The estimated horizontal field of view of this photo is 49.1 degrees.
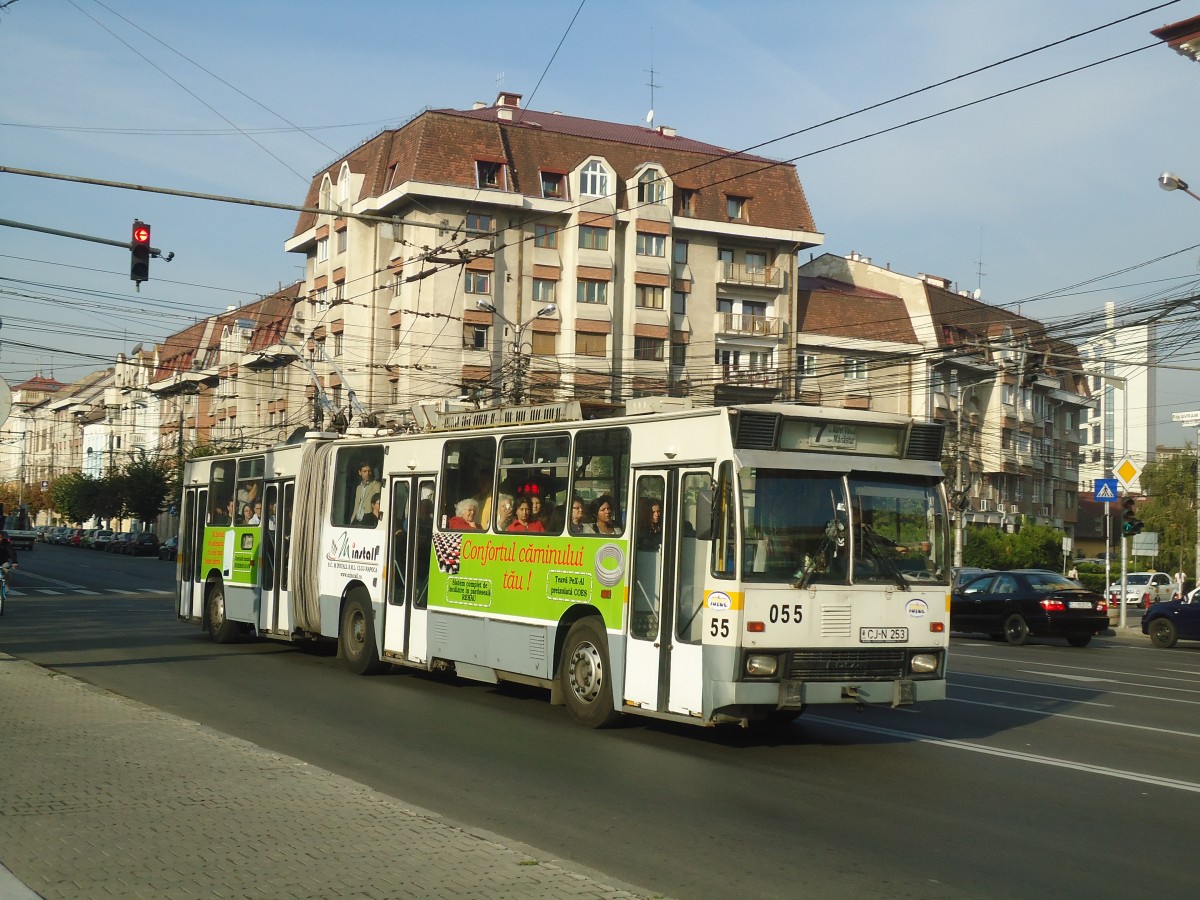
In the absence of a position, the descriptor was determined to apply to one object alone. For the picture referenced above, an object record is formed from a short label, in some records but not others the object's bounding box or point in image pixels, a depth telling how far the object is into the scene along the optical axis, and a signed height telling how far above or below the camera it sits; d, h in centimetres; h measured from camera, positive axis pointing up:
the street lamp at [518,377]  3523 +386
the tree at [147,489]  8938 +128
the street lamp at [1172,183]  2597 +694
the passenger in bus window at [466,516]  1451 -1
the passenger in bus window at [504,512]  1383 +5
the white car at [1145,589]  5709 -249
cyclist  2572 -109
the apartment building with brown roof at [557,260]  5662 +1203
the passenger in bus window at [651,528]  1161 -7
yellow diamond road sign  3459 +159
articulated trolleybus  1072 -36
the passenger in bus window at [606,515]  1221 +4
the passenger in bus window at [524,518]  1337 -1
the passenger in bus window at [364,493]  1677 +26
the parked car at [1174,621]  2886 -194
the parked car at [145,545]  7781 -223
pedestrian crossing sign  3525 +116
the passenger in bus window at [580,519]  1256 +0
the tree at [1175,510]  6788 +126
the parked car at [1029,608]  2775 -167
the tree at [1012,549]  5444 -80
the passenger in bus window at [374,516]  1652 -4
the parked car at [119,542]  8056 -220
